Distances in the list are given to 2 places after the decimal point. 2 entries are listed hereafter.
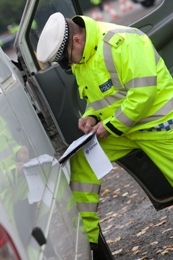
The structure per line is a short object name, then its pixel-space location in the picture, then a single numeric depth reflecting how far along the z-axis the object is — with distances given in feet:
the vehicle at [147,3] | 28.80
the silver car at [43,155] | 13.62
